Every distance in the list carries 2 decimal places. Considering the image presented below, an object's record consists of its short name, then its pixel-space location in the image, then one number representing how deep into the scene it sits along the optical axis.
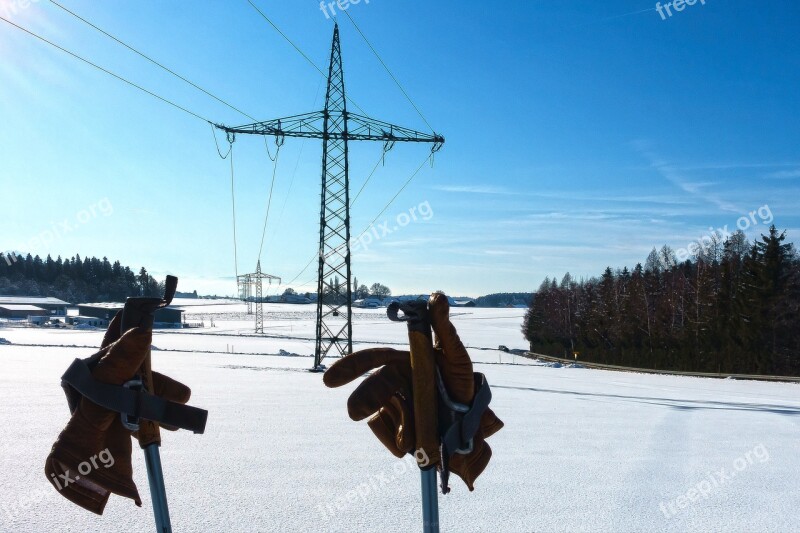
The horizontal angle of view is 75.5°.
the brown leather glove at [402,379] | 1.38
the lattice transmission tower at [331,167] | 17.94
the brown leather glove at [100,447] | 1.38
